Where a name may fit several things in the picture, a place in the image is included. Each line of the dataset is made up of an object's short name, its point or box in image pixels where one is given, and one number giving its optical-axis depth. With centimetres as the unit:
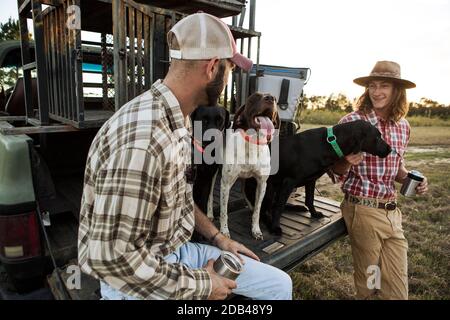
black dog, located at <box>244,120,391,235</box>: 286
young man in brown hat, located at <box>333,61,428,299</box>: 277
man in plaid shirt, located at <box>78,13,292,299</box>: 116
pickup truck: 179
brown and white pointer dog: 283
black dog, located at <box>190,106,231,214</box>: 305
